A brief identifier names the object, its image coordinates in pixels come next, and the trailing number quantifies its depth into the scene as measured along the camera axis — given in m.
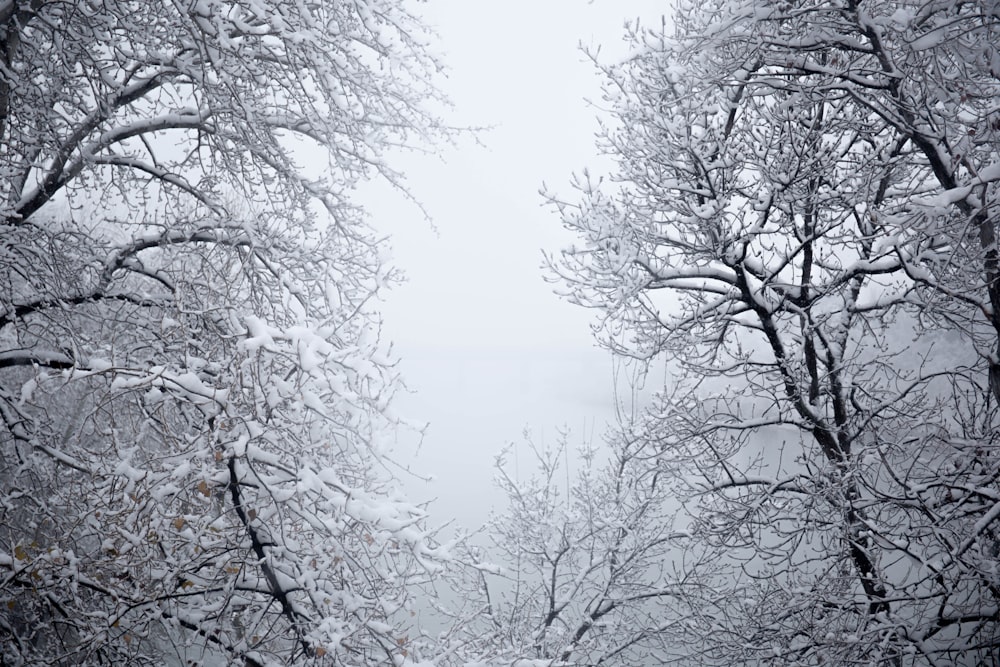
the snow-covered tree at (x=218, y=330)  2.49
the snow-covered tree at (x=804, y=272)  3.39
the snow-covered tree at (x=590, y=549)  7.32
